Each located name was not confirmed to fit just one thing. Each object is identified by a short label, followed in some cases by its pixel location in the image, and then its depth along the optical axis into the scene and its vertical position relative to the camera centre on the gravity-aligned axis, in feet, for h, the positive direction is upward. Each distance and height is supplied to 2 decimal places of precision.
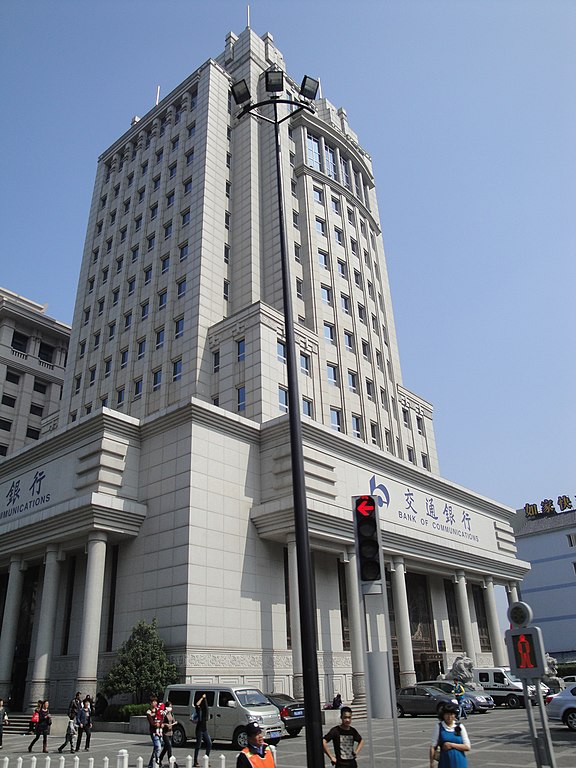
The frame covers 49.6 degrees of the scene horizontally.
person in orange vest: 25.54 -2.53
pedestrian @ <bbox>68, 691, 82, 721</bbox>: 67.21 -1.41
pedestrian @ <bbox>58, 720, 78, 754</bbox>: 65.40 -3.57
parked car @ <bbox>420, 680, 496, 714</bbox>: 96.48 -3.08
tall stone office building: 97.71 +39.84
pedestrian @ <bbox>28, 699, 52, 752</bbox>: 67.00 -2.91
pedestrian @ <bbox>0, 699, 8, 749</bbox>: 65.32 -1.65
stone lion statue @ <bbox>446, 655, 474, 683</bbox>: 115.65 +1.22
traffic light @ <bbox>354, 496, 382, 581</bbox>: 33.83 +7.24
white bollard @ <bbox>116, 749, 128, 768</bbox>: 42.78 -4.15
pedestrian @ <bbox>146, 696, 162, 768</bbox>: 51.82 -2.51
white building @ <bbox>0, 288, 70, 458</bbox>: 198.18 +97.88
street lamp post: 29.60 +8.53
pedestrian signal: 34.86 +1.21
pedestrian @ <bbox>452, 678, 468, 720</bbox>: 86.85 -2.27
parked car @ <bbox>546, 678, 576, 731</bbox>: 68.33 -3.40
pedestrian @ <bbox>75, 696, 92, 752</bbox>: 65.46 -2.75
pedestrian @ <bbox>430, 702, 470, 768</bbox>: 28.02 -2.58
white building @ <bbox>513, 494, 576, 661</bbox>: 205.57 +31.66
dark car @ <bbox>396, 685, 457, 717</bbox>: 92.58 -2.69
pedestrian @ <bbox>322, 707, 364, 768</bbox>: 31.22 -2.77
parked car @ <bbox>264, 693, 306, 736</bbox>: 73.46 -3.11
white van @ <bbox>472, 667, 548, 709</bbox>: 110.11 -1.42
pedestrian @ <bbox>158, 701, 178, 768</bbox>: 52.24 -3.21
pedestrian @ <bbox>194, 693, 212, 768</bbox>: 54.95 -2.64
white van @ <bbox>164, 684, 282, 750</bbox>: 63.36 -2.27
